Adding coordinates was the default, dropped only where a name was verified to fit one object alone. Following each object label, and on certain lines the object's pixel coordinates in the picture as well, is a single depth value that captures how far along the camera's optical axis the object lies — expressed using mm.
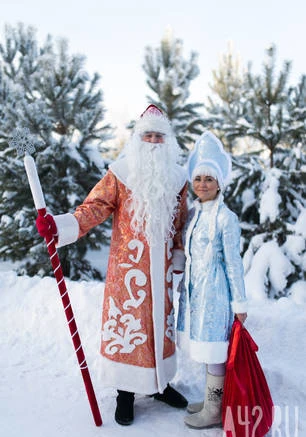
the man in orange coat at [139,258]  2479
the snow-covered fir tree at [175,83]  7238
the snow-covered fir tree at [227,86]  10086
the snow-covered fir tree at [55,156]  5988
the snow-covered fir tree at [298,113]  5422
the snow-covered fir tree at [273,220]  5004
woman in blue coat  2314
